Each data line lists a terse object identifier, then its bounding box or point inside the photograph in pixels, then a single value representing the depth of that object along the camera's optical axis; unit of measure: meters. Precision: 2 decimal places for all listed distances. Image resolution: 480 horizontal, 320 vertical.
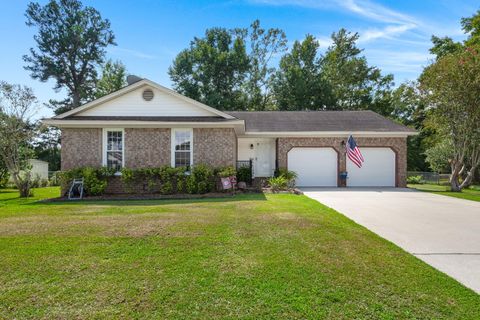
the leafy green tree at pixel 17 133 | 13.69
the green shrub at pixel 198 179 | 12.39
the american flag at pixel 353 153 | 13.72
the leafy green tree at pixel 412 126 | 34.00
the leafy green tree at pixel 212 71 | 31.95
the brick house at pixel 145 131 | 12.84
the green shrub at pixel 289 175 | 14.98
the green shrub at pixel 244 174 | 15.75
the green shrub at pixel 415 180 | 23.62
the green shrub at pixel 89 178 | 12.10
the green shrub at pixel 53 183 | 22.28
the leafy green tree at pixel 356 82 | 35.81
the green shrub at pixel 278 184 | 13.82
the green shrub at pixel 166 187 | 12.50
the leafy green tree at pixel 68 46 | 33.09
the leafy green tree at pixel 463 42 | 24.52
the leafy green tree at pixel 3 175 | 18.01
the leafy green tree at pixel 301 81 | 33.06
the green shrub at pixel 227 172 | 12.59
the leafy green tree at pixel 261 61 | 35.84
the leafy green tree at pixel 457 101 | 14.64
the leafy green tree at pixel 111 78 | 36.47
